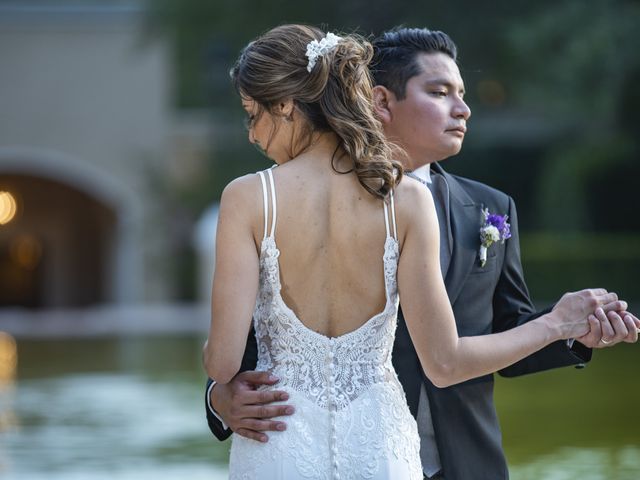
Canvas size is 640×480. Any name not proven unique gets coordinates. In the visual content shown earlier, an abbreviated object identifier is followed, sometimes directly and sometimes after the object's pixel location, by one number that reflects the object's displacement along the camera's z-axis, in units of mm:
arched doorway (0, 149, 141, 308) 48780
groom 6259
